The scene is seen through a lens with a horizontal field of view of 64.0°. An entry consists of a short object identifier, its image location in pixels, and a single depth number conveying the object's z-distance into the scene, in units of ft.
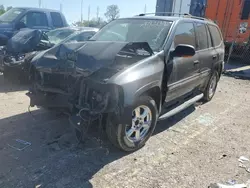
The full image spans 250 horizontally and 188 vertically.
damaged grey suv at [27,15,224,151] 8.19
